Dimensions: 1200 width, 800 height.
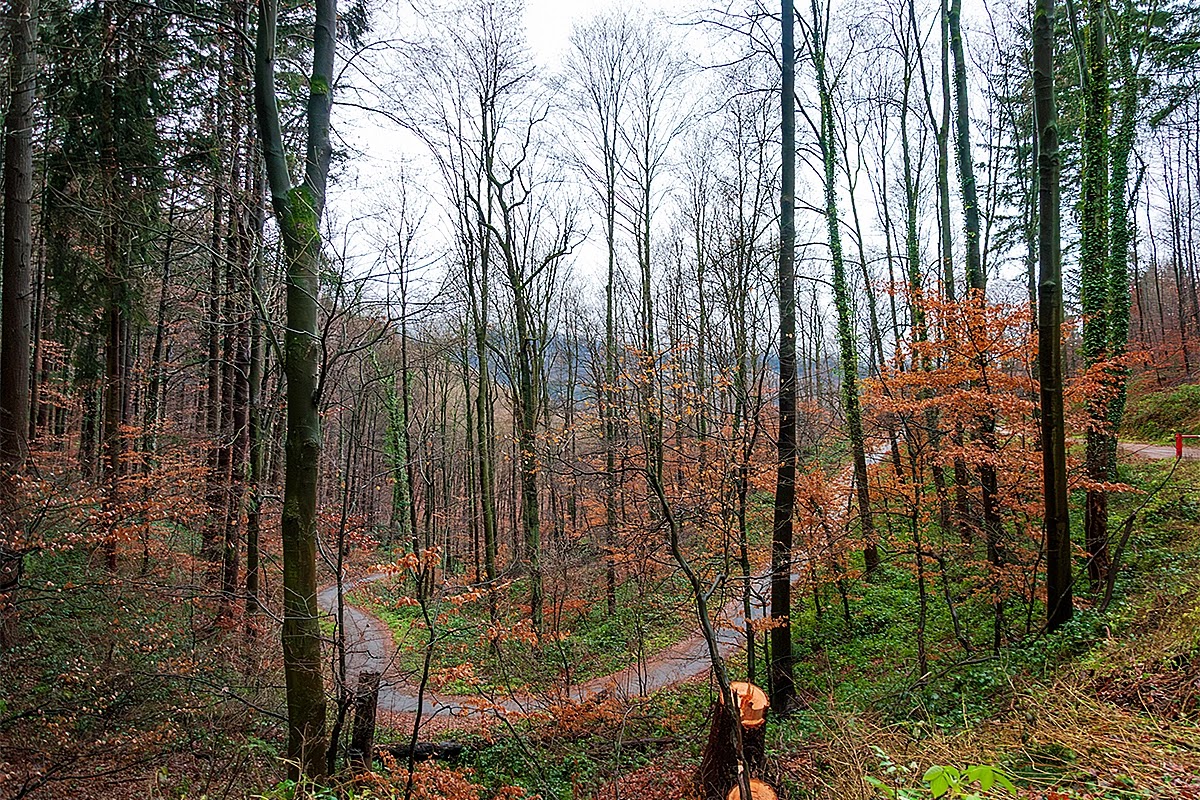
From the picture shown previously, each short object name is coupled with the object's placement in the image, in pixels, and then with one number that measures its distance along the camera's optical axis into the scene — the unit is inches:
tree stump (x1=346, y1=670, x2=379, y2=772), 214.8
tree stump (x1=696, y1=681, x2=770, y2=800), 185.3
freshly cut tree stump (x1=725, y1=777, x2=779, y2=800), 151.4
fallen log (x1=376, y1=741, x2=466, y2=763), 295.9
